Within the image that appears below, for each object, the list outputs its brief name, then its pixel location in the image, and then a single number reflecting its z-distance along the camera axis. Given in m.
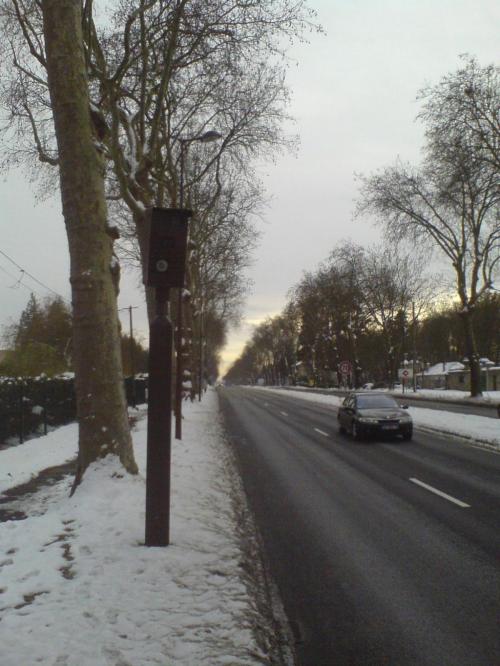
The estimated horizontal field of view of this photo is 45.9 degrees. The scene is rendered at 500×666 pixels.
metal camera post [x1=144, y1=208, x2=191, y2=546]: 5.78
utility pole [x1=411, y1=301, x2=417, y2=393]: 51.81
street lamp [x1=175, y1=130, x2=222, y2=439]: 15.81
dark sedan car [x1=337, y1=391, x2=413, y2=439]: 17.28
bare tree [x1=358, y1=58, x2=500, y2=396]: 38.37
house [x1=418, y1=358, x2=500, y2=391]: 63.56
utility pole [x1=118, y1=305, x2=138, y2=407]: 32.47
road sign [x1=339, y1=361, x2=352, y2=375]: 42.03
